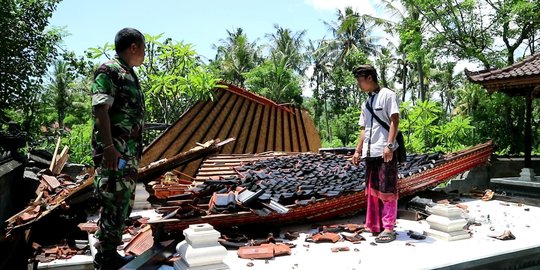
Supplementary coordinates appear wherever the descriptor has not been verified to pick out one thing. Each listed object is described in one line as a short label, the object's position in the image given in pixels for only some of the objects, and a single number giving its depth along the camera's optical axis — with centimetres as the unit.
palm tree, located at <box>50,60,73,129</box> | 2647
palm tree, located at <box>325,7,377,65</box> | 2912
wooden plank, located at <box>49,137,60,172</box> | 599
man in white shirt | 353
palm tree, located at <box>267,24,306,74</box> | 2878
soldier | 264
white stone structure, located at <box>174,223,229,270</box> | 274
